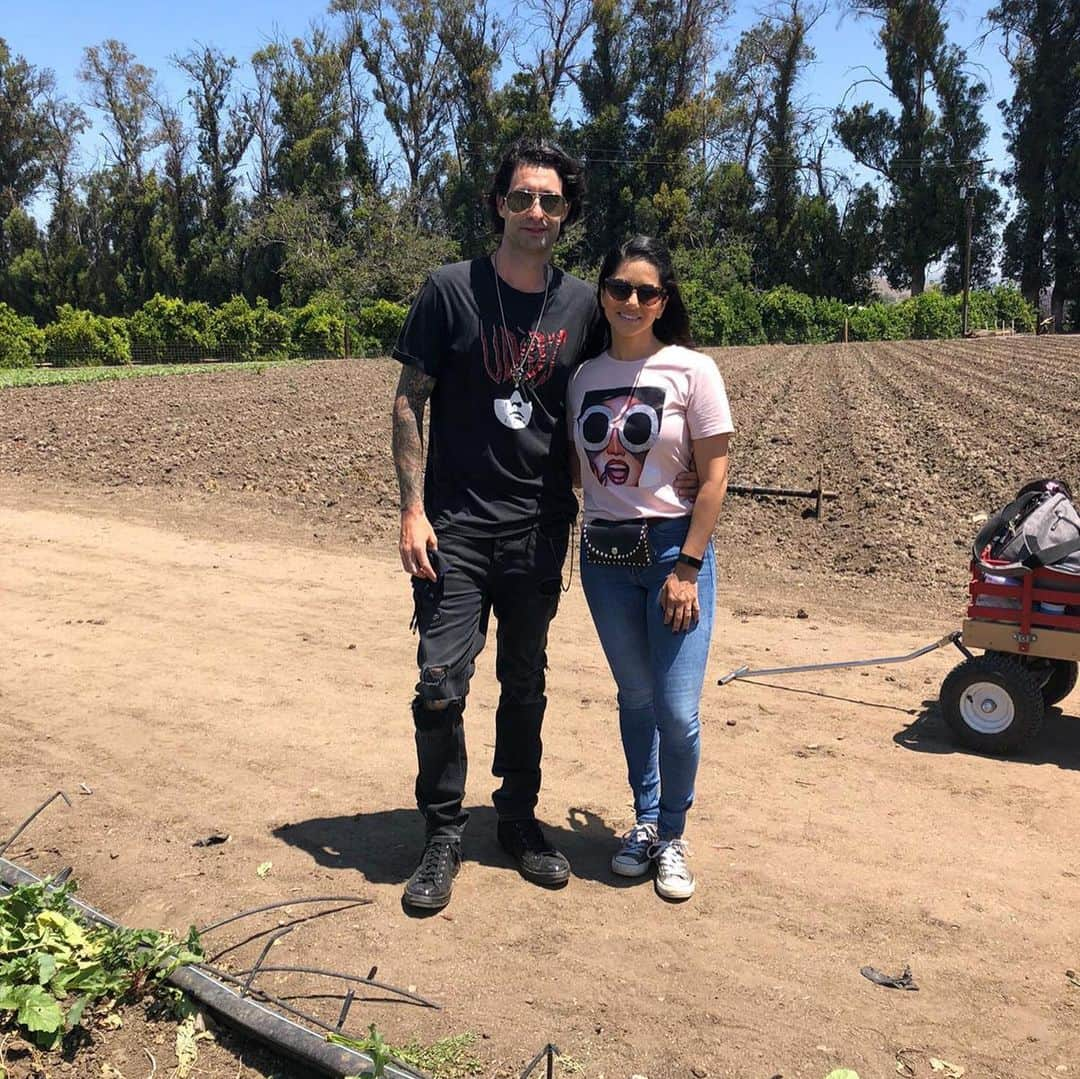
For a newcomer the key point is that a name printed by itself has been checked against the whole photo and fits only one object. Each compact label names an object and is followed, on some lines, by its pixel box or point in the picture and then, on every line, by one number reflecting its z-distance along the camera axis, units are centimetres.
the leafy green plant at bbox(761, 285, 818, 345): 5019
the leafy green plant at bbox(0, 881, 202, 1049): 266
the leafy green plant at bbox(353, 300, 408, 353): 4291
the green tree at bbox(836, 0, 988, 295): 5731
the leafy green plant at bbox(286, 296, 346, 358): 4069
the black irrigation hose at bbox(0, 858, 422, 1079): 248
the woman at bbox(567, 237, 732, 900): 307
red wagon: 444
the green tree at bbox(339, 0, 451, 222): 6100
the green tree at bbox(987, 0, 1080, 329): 5706
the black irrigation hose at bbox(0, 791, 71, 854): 351
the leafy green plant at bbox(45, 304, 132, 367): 3806
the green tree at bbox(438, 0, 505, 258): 5912
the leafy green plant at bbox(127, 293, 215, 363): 4153
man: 313
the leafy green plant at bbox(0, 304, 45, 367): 3622
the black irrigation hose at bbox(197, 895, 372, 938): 305
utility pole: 4803
